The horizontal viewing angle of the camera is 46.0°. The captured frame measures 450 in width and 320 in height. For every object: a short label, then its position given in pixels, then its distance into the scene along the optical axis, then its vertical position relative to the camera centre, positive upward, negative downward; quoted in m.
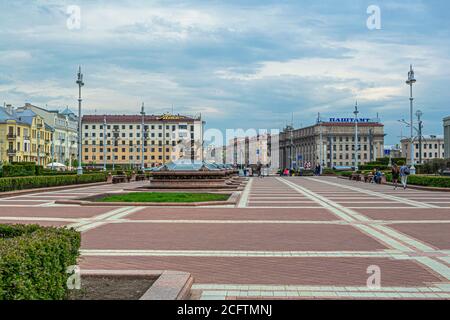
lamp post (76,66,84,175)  38.61 +5.07
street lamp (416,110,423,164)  55.83 +4.88
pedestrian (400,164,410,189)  31.39 -0.63
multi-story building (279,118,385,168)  131.88 +5.32
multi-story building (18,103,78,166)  103.25 +7.49
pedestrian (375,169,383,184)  41.07 -1.13
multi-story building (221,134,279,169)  151.88 +4.17
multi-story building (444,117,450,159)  92.89 +4.50
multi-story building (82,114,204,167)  124.06 +6.08
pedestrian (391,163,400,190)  32.06 -0.68
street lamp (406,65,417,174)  39.32 +5.96
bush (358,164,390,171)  60.19 -0.53
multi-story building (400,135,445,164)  134.25 +3.91
